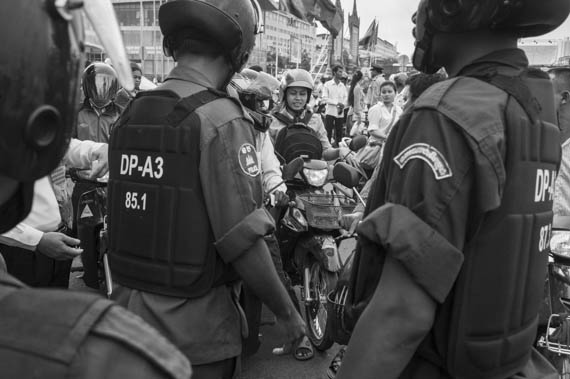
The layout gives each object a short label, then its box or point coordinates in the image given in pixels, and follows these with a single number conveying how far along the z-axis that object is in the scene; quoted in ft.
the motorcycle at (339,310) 6.64
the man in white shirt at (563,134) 10.95
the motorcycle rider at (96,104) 14.37
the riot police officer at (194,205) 6.12
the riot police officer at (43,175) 2.23
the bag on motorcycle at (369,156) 16.14
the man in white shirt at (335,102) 48.42
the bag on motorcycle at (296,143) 16.34
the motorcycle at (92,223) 14.32
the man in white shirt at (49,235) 8.04
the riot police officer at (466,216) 4.12
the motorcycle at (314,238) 12.96
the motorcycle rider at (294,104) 17.34
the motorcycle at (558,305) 7.50
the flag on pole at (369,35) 74.95
